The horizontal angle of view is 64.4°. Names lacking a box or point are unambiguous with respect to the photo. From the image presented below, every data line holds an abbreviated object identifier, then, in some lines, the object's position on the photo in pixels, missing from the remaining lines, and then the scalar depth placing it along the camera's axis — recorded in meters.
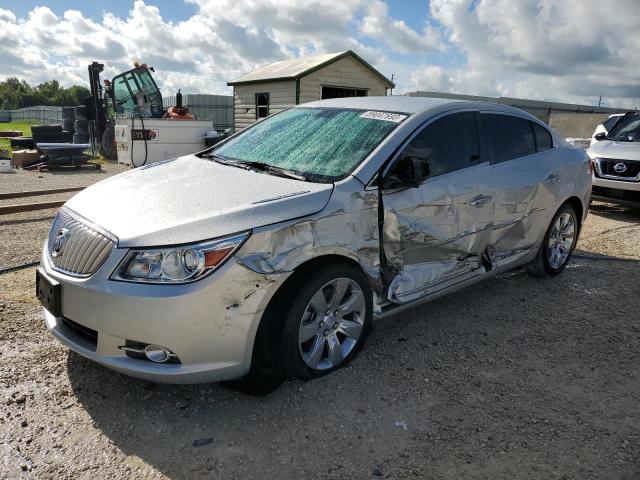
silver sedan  2.47
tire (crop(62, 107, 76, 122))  21.21
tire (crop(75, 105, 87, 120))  18.84
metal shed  17.00
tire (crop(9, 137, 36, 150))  17.55
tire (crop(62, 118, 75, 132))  21.39
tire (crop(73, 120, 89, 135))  19.06
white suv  8.23
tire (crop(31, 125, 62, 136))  17.67
